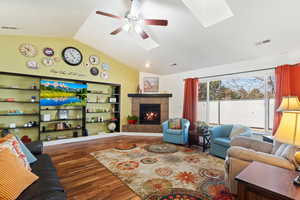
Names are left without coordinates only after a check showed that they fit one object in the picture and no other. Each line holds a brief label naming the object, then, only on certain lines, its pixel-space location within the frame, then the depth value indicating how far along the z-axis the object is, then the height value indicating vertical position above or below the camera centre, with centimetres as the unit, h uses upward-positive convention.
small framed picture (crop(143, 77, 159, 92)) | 604 +74
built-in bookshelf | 377 -34
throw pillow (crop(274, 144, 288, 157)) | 175 -62
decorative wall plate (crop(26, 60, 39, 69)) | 388 +101
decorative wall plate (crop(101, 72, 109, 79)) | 520 +96
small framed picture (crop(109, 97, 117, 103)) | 543 +4
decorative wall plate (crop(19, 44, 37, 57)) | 380 +138
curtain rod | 352 +80
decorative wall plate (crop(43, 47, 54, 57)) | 414 +145
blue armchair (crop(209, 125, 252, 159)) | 318 -84
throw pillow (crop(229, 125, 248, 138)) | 328 -67
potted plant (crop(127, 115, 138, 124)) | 564 -71
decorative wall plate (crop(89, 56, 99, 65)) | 496 +146
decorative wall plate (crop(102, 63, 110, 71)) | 522 +128
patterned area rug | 198 -128
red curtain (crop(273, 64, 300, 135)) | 294 +42
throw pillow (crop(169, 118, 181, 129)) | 453 -71
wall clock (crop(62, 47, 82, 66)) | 445 +145
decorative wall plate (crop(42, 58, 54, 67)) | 412 +115
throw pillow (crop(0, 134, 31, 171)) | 152 -51
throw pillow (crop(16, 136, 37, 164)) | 180 -71
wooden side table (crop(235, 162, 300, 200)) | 101 -64
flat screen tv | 414 +22
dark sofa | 119 -81
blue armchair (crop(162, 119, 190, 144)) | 422 -99
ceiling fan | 252 +159
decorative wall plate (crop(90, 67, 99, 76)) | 495 +107
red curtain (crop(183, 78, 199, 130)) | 472 +9
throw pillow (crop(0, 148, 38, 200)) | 114 -68
